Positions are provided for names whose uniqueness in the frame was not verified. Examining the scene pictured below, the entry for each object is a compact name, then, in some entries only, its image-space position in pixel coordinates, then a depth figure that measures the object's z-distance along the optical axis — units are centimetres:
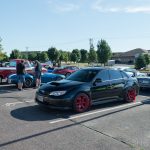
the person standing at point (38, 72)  1537
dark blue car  1528
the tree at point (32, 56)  9124
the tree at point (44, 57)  8119
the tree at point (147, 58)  5934
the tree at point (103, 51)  5903
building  11738
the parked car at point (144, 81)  1419
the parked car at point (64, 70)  2370
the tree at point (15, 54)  8456
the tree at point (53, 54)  6975
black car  874
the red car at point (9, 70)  1738
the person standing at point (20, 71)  1463
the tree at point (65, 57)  7831
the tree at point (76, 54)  7406
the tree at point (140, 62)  5366
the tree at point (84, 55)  8106
